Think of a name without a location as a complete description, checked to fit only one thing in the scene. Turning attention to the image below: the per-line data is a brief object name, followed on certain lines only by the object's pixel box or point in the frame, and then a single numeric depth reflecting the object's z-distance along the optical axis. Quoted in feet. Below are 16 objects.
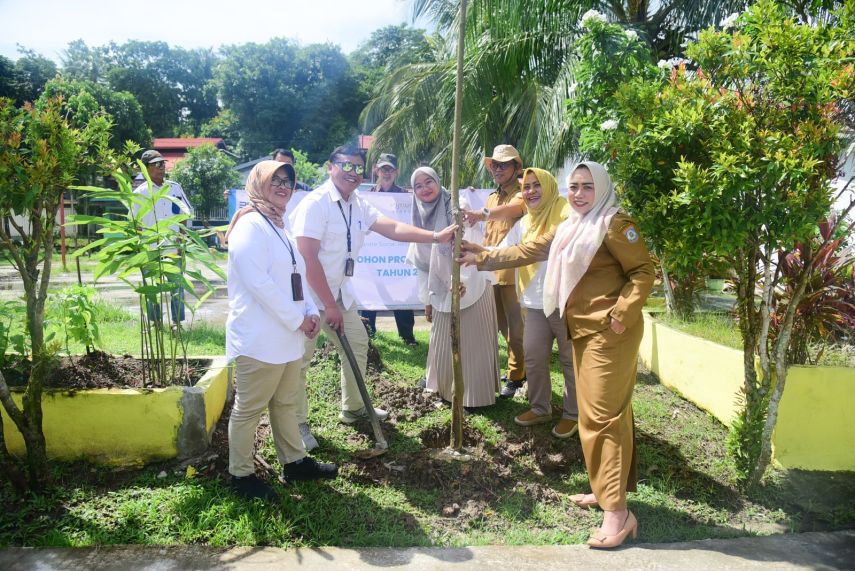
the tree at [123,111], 101.86
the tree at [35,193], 10.27
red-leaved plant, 14.64
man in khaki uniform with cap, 15.47
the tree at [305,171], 75.15
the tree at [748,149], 9.43
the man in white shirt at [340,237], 12.39
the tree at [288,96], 155.12
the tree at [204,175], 85.20
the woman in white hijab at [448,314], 15.12
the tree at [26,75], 100.00
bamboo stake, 11.56
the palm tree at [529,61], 32.65
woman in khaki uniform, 9.84
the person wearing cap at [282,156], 19.31
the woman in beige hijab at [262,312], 9.85
